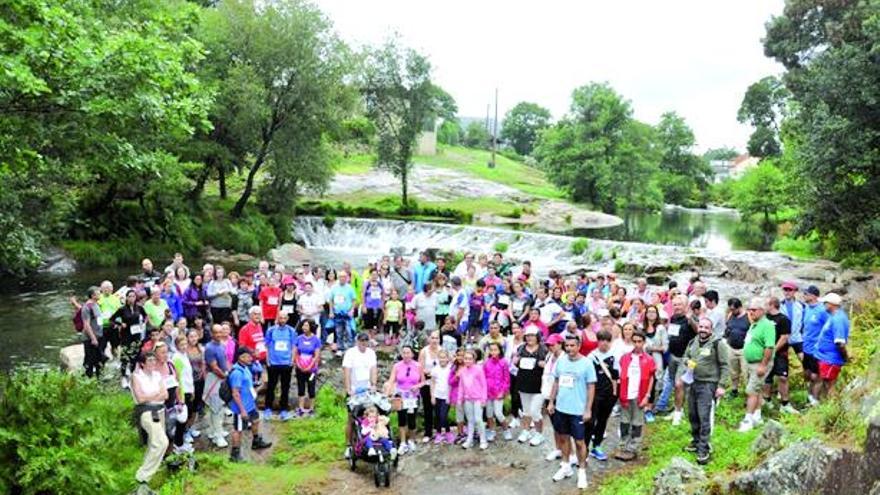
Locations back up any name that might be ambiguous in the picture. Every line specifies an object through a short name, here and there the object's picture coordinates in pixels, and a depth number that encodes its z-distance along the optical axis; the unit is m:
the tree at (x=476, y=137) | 106.25
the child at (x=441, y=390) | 9.02
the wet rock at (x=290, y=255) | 28.97
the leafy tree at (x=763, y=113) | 65.69
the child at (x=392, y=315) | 13.16
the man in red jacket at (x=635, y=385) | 8.24
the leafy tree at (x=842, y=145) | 20.44
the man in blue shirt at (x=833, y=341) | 8.49
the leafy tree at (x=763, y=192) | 46.84
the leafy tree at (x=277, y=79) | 29.62
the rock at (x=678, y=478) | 6.30
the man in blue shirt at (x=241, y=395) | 8.52
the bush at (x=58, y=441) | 7.30
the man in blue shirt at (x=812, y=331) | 8.88
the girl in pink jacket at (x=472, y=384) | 8.87
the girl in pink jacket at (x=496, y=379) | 9.07
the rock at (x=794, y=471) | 5.44
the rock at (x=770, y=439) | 6.45
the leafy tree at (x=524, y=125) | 115.44
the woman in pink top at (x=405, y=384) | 9.04
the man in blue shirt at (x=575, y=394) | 7.69
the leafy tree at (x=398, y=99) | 43.91
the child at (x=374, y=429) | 8.18
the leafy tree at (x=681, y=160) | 80.19
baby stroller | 8.06
